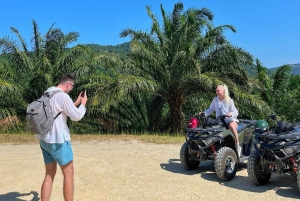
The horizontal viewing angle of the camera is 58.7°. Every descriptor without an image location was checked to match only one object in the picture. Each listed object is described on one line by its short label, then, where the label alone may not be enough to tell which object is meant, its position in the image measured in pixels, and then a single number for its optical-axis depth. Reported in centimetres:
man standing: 296
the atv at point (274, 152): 378
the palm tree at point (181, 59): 966
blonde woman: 468
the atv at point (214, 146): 445
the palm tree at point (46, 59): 1046
